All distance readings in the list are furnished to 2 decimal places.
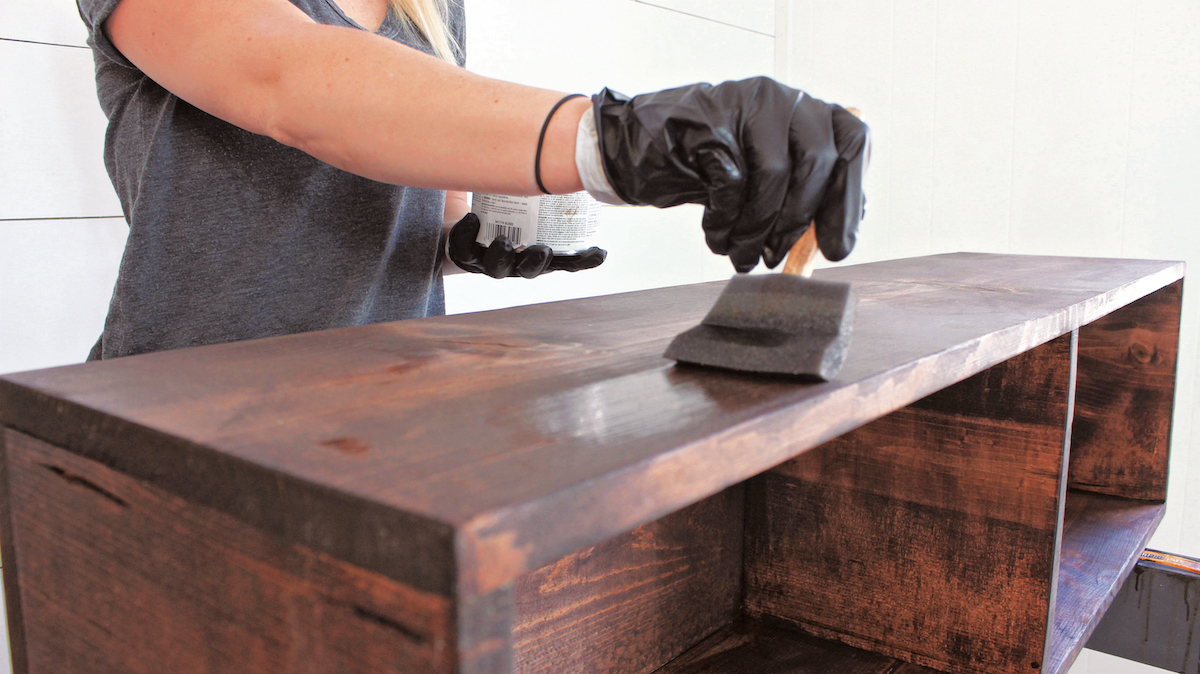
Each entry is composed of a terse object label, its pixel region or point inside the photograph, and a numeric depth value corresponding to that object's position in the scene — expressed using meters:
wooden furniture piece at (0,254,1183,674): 0.35
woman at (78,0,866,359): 0.59
